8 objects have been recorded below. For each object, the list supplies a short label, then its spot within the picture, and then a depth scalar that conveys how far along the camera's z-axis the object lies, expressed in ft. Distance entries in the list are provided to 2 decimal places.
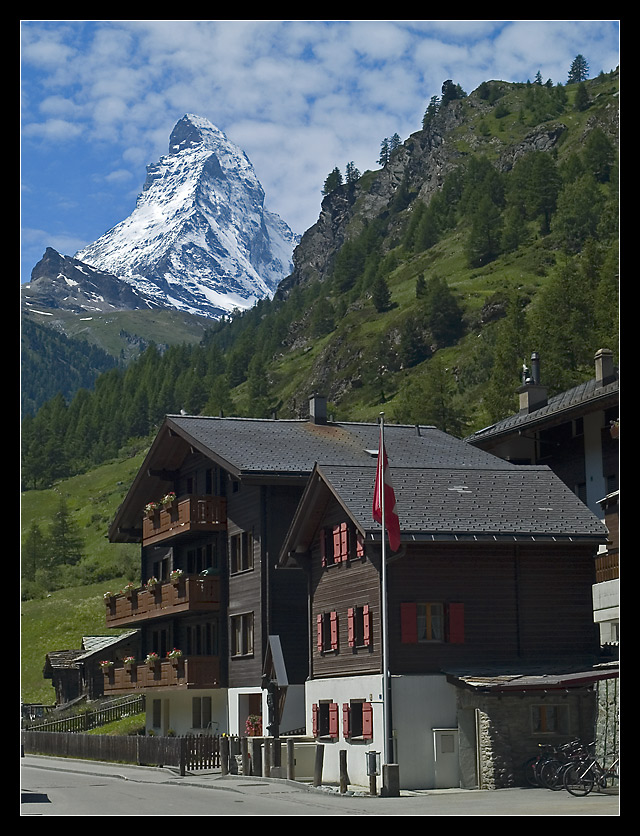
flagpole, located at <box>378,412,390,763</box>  107.34
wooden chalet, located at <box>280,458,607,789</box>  110.63
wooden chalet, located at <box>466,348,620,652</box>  151.84
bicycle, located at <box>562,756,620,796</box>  94.68
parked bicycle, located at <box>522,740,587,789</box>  102.73
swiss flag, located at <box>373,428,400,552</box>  109.60
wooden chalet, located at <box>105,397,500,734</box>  150.82
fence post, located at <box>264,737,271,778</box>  126.59
